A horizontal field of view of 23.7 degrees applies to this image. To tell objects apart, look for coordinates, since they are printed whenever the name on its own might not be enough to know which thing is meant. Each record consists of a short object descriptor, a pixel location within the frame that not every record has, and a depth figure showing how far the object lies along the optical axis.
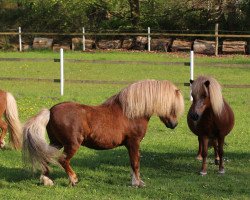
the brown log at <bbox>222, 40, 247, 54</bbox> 33.88
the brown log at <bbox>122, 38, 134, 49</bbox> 37.03
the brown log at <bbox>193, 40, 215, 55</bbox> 34.12
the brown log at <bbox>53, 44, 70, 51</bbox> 37.46
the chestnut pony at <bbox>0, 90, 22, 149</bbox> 10.65
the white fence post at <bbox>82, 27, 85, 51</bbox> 36.53
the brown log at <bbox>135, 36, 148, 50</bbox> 36.59
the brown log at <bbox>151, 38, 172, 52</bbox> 35.69
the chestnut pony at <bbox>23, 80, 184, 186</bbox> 7.77
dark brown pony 8.61
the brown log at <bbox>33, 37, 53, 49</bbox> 37.91
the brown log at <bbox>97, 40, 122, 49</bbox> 37.16
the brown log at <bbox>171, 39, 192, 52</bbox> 35.19
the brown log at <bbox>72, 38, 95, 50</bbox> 37.25
